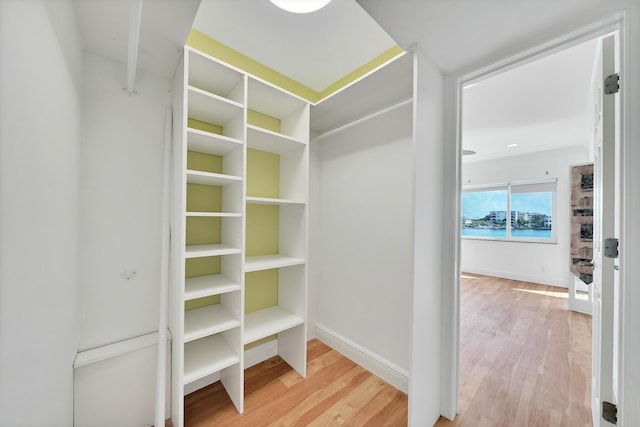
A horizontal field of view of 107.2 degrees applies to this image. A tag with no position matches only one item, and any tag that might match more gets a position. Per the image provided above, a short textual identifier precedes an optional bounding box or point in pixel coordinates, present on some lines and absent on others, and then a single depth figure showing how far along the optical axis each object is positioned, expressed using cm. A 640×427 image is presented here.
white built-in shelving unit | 140
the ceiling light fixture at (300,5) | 138
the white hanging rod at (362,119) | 179
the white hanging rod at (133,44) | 85
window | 482
